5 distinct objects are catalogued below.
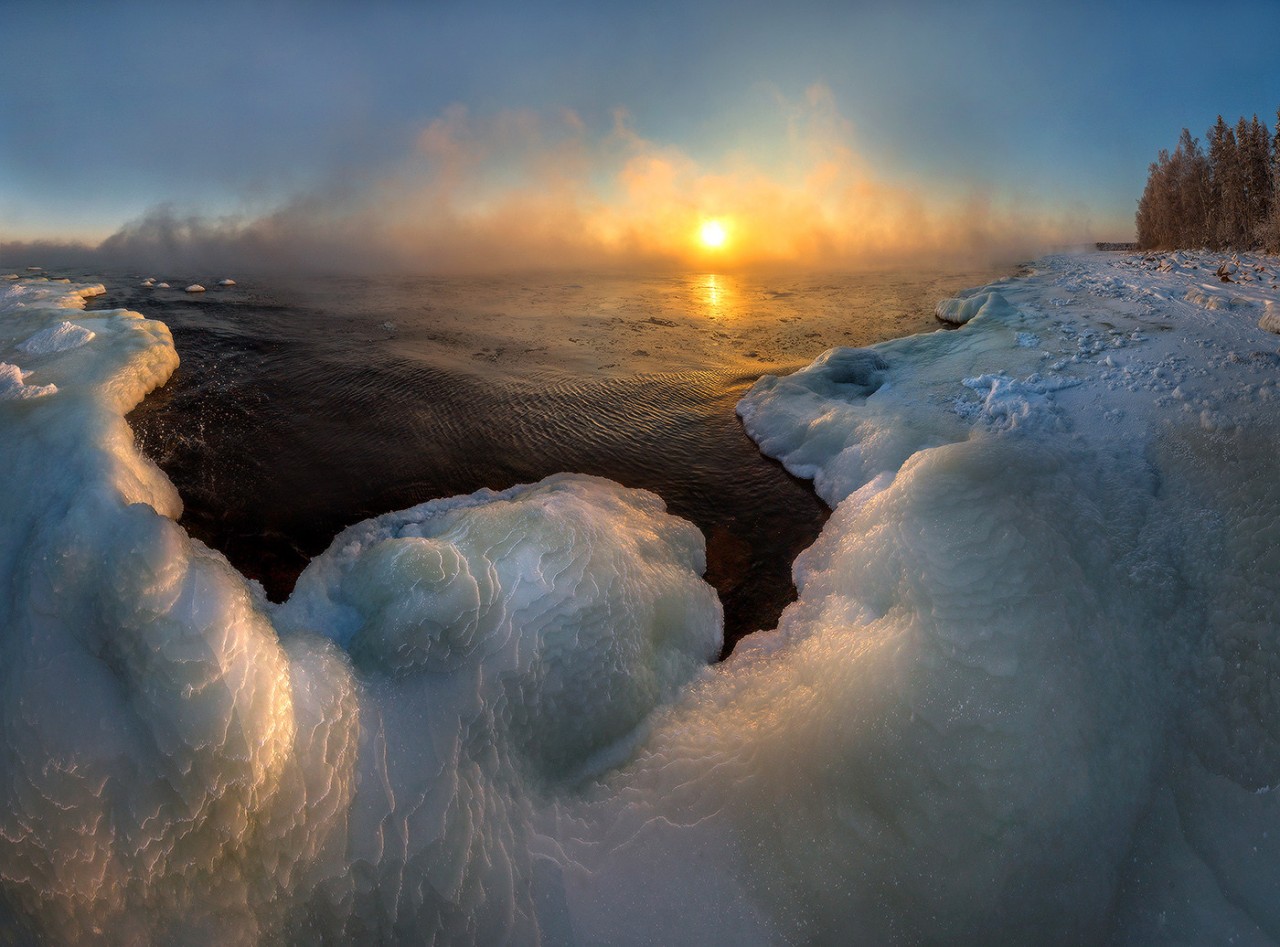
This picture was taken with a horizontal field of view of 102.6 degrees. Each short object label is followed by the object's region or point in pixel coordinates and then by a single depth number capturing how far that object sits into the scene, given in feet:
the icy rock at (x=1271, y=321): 19.13
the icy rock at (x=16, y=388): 14.28
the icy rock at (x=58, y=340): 19.54
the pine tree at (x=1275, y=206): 59.00
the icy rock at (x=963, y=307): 31.82
